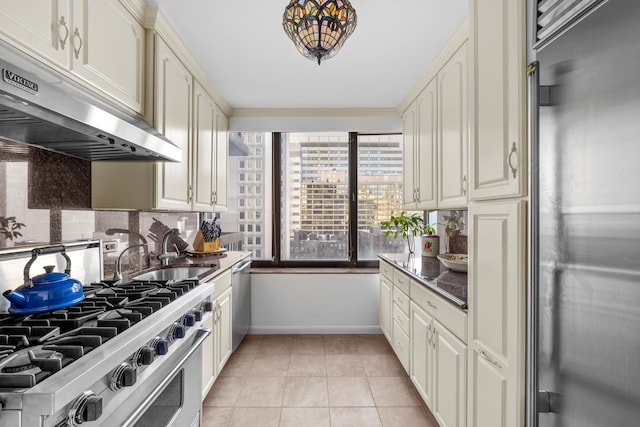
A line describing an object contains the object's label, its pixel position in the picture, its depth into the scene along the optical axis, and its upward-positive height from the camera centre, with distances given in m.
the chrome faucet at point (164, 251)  2.33 -0.25
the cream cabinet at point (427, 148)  2.59 +0.57
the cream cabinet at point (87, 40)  1.15 +0.72
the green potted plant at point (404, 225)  3.34 -0.08
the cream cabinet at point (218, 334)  2.25 -0.86
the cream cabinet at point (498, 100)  1.08 +0.42
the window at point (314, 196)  3.89 +0.24
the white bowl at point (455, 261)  2.26 -0.31
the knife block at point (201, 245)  3.16 -0.27
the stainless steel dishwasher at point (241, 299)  2.97 -0.78
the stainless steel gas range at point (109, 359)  0.75 -0.39
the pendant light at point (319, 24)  1.45 +0.84
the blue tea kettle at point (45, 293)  1.17 -0.27
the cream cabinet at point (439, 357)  1.62 -0.79
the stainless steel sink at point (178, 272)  2.39 -0.40
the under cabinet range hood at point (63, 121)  0.90 +0.32
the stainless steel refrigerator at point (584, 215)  0.70 +0.00
